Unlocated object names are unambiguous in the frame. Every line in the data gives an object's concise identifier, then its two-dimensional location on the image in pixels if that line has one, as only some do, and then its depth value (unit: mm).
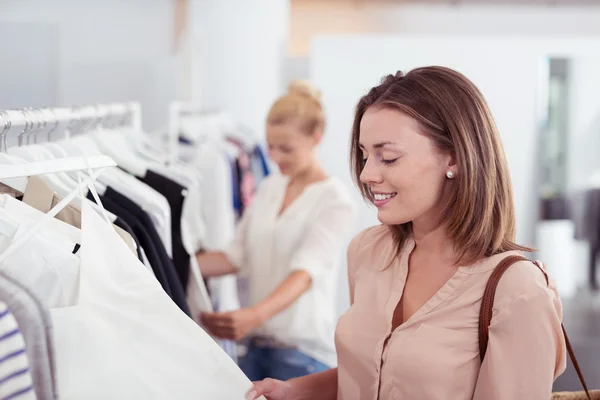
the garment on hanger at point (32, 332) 1146
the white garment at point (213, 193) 3453
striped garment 1068
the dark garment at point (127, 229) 1751
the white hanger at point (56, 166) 1294
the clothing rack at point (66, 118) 1646
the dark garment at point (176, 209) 2336
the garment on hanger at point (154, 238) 1958
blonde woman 2713
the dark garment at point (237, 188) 3836
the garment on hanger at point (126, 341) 1287
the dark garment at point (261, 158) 4391
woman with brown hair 1490
